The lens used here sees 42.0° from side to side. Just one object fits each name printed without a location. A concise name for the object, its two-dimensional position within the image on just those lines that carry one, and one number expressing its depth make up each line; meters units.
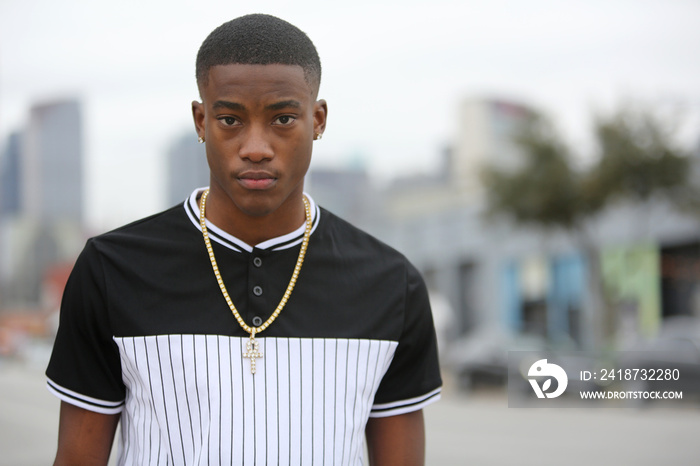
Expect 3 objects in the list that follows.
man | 2.03
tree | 20.66
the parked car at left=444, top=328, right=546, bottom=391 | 21.22
